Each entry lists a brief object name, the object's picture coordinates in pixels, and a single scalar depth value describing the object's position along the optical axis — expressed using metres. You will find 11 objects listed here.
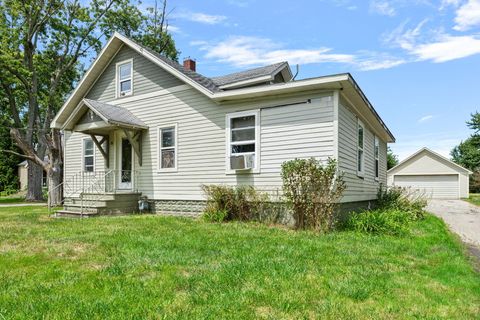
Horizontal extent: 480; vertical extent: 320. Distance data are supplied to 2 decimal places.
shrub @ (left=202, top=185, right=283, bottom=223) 9.61
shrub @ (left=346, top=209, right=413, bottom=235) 8.17
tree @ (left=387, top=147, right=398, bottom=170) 42.72
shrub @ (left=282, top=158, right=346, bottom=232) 8.21
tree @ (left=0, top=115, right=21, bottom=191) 36.30
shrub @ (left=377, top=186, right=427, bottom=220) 12.70
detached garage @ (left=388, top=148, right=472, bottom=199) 29.92
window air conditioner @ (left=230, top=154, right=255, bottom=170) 10.12
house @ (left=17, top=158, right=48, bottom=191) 39.09
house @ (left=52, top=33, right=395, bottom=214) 9.45
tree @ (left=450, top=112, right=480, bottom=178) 43.84
